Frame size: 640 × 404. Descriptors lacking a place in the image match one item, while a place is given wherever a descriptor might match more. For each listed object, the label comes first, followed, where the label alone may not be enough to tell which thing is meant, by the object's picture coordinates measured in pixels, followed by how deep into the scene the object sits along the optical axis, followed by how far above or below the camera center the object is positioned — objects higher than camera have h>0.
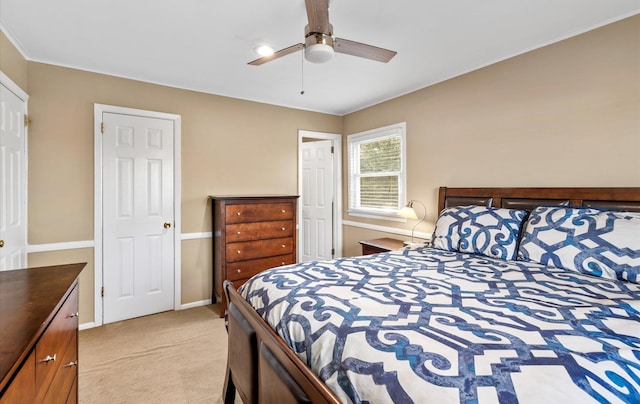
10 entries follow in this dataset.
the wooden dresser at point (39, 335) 0.81 -0.42
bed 0.83 -0.45
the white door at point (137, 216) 3.08 -0.18
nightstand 3.29 -0.52
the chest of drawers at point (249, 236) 3.28 -0.42
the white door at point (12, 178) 2.22 +0.17
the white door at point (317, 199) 4.65 -0.01
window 3.80 +0.37
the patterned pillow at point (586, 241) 1.65 -0.25
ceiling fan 1.64 +0.96
